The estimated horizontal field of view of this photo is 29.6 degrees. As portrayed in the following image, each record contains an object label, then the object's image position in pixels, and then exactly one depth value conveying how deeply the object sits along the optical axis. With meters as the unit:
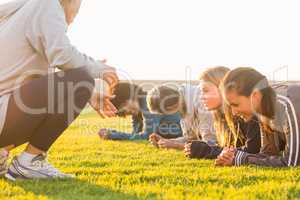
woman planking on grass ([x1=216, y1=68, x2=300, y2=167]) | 4.86
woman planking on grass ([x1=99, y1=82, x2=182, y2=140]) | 8.39
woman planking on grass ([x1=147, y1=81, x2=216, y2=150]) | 7.28
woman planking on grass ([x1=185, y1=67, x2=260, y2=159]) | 5.50
